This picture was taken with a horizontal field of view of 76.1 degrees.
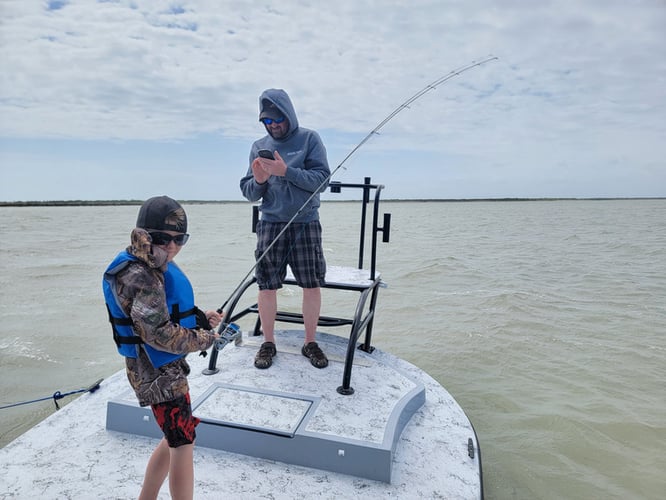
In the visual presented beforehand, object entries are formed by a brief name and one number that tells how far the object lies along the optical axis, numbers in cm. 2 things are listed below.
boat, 211
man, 304
